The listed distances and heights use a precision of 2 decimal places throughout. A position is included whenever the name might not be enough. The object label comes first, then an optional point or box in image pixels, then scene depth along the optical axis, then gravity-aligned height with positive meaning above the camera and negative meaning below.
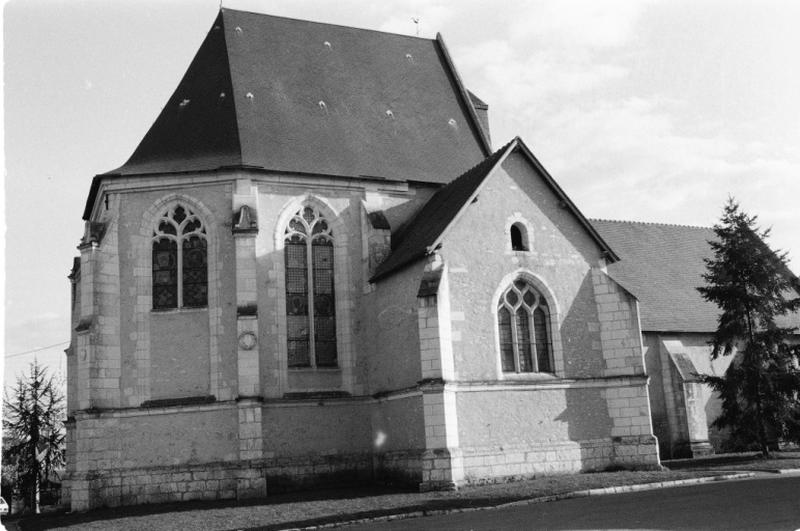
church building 19.86 +2.70
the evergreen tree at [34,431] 28.62 +0.62
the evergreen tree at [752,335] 24.05 +2.06
